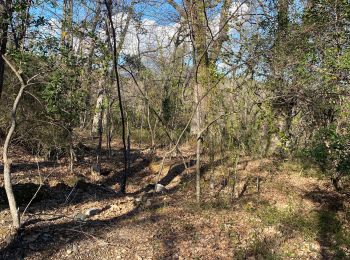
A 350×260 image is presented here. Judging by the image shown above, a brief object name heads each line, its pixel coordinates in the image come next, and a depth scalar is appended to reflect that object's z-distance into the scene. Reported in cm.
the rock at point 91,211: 589
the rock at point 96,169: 986
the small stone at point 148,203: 664
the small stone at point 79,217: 554
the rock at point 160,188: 792
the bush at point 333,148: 571
